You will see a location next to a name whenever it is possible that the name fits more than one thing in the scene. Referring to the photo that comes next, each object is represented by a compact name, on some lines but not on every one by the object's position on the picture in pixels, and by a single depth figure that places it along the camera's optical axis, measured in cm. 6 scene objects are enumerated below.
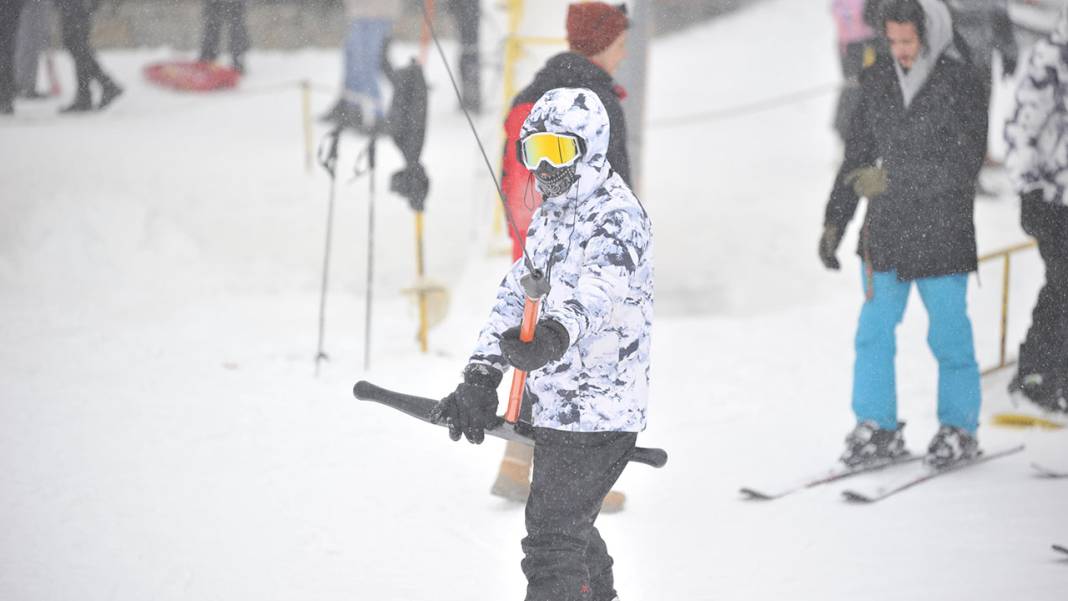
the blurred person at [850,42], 2087
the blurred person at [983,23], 1844
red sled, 2411
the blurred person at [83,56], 2017
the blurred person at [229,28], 2430
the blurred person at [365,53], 2184
